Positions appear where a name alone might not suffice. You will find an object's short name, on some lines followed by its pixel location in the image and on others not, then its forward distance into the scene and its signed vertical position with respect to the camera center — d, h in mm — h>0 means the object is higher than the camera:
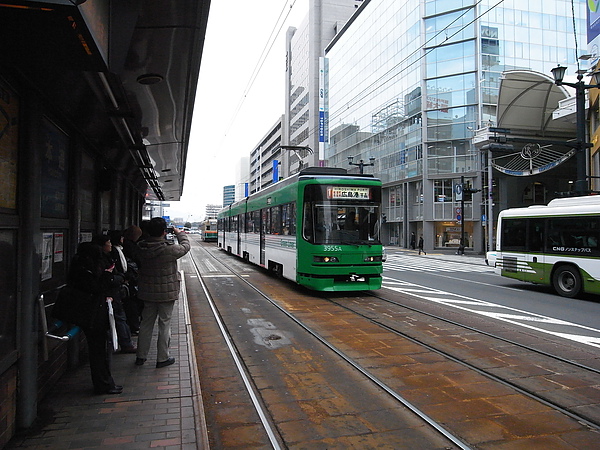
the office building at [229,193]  189550 +17774
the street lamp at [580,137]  16178 +3704
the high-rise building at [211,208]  138938 +8165
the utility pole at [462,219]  35316 +1232
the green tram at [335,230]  11555 +117
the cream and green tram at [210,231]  57156 +465
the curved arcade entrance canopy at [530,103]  33219 +10104
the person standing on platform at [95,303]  4441 -674
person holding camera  5578 -608
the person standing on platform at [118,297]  4898 -699
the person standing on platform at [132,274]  6982 -601
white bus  12367 -308
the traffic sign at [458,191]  37609 +3690
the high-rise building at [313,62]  78375 +31842
